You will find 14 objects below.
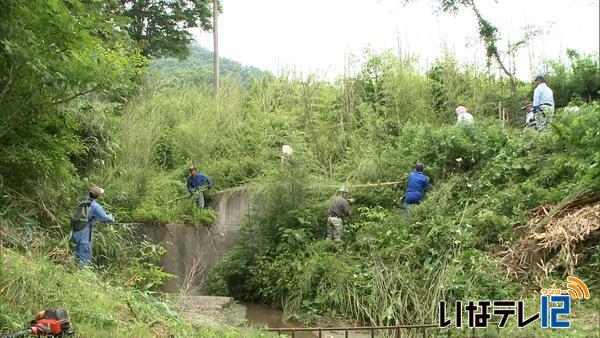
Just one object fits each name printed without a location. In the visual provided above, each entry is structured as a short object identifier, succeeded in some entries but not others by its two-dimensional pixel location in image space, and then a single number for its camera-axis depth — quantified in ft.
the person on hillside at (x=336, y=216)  35.99
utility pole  63.93
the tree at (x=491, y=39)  49.39
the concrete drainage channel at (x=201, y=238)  38.24
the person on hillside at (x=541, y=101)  37.52
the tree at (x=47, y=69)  17.39
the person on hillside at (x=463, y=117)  38.95
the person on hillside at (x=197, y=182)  42.24
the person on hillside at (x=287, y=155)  37.50
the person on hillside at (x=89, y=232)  25.76
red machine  13.62
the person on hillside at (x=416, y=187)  35.06
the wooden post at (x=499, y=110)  46.65
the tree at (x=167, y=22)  61.21
